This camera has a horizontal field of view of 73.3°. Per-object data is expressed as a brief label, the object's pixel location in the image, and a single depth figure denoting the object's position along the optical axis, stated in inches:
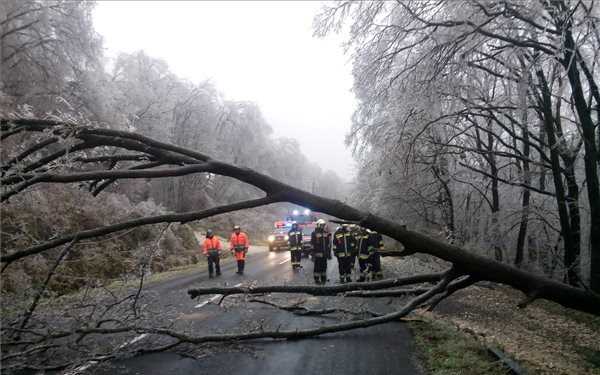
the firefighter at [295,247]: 606.9
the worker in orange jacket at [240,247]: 591.5
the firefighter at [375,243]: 490.3
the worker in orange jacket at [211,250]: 567.8
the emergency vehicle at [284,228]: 1039.0
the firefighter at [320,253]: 489.4
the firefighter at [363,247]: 478.6
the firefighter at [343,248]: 494.3
